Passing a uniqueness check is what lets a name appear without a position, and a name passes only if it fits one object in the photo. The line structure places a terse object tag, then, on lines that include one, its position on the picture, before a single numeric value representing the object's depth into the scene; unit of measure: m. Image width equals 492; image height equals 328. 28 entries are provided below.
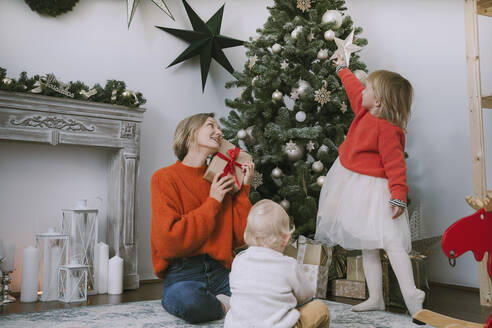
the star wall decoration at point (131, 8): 3.34
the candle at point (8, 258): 2.62
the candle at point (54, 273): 2.63
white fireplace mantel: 2.72
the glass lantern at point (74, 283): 2.60
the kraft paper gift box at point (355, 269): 2.74
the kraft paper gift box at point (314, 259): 2.69
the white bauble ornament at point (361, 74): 2.86
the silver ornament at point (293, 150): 2.87
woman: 1.99
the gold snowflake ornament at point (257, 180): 2.92
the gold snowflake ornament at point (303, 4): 3.09
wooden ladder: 2.55
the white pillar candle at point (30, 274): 2.58
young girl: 2.11
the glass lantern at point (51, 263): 2.63
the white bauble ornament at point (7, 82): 2.65
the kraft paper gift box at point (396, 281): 2.44
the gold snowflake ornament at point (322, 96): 2.87
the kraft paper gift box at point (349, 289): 2.71
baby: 1.49
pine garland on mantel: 2.70
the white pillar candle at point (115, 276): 2.87
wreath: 3.01
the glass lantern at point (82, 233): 2.79
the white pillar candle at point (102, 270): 2.88
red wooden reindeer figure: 1.17
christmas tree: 2.88
